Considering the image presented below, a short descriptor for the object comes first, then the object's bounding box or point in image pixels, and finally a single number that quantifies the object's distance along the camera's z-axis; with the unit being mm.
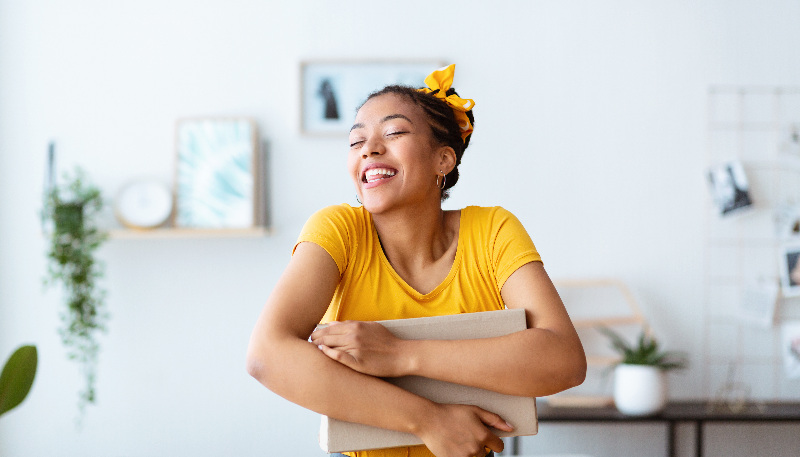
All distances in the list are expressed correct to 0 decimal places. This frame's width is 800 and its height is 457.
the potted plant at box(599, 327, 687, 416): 2512
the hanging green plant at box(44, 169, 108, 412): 2666
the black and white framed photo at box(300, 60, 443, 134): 2842
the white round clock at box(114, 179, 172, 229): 2764
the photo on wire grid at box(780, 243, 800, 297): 2801
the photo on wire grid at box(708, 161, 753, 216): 2805
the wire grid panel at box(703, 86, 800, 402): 2840
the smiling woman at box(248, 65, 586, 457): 977
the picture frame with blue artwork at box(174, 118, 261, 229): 2762
